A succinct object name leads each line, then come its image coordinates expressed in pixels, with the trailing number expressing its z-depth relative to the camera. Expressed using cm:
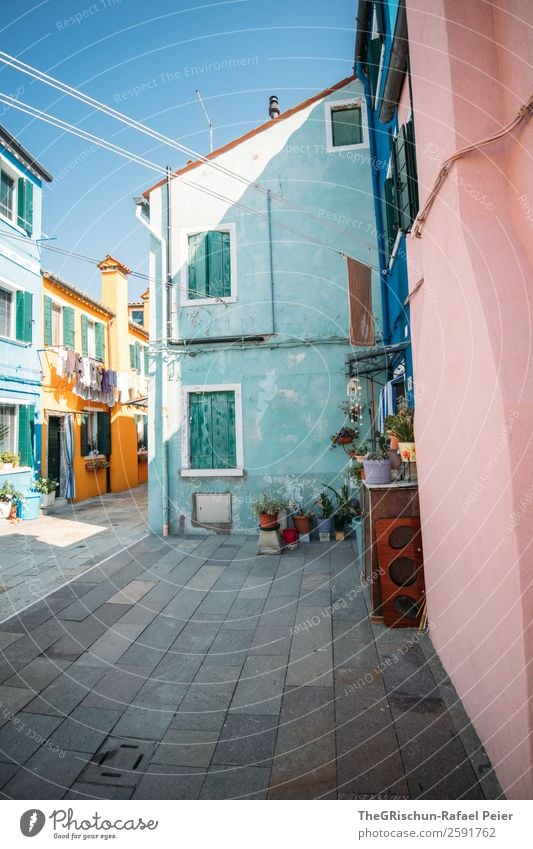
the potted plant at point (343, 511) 748
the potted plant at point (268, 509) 698
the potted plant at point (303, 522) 758
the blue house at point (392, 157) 418
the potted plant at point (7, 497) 1020
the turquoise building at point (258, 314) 808
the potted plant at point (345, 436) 757
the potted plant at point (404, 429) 416
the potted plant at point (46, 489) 1148
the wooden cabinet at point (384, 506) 407
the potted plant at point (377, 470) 436
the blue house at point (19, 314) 1066
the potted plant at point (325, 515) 757
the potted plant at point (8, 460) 1049
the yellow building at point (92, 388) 1245
